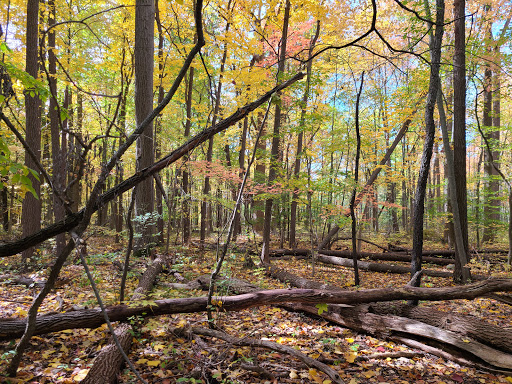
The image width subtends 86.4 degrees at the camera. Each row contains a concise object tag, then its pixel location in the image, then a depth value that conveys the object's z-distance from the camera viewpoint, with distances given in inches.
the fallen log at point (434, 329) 131.1
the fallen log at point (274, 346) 114.9
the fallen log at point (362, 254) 383.9
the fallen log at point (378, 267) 299.5
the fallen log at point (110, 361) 98.9
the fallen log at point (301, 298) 136.9
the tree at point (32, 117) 235.6
